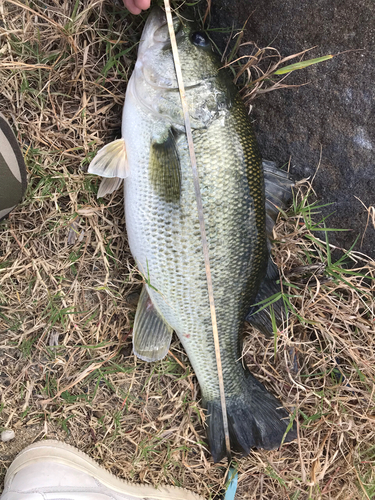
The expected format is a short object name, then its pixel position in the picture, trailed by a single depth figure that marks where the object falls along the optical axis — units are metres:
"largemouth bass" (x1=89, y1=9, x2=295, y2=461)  0.37
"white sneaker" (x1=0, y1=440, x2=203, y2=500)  0.44
